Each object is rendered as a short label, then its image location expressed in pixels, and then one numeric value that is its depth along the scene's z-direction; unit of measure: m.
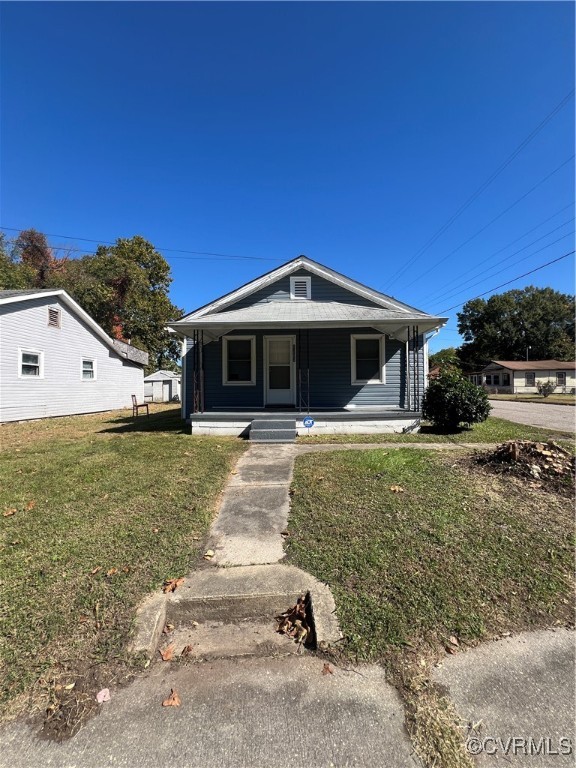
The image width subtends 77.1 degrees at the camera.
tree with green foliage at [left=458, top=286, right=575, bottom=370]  57.34
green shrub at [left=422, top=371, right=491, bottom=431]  8.79
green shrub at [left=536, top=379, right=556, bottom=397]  34.94
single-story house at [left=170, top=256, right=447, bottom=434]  10.38
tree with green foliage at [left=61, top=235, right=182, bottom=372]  29.58
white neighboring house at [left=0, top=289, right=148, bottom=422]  12.70
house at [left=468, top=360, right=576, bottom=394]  46.19
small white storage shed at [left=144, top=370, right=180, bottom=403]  25.45
